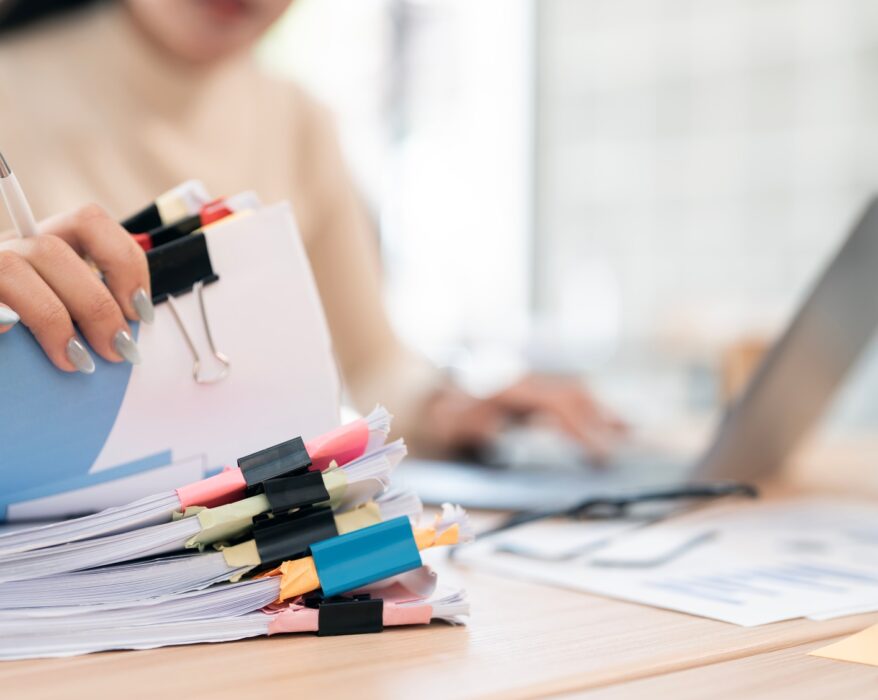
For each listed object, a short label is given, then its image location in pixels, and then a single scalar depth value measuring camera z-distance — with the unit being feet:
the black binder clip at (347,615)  1.29
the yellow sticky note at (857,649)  1.21
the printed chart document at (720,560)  1.50
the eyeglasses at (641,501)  2.10
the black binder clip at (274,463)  1.25
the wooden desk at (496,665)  1.09
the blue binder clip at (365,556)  1.29
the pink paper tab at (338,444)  1.30
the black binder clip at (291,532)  1.28
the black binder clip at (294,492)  1.26
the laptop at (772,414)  2.39
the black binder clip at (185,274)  1.39
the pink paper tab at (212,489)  1.24
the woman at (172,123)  3.23
